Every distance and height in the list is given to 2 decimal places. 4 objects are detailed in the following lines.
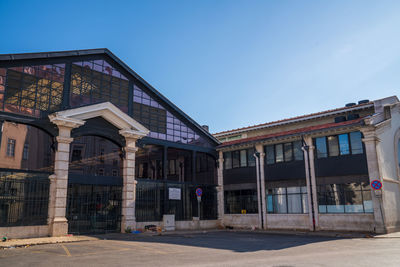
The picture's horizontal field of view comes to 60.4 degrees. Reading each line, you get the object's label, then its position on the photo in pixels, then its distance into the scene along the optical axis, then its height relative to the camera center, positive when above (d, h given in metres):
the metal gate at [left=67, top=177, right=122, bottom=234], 21.17 -0.01
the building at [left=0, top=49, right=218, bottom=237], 19.77 +4.33
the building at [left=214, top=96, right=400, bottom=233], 22.67 +2.16
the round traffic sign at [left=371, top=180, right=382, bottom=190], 20.86 +1.08
